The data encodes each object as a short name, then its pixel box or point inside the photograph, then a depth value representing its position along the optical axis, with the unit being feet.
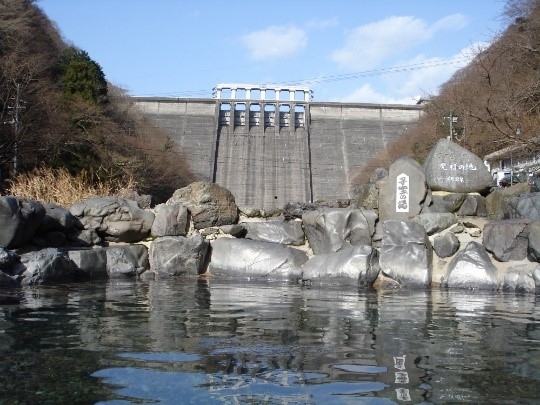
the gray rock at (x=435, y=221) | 43.50
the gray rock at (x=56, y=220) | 42.22
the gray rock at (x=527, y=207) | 41.78
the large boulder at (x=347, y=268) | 38.32
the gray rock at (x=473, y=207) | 46.24
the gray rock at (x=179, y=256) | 43.14
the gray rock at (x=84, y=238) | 44.57
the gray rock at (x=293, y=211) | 52.01
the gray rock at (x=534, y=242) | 37.50
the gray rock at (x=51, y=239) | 41.64
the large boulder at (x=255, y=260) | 41.10
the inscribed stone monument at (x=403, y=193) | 46.37
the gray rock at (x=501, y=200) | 45.87
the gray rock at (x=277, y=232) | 46.73
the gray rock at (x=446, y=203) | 46.60
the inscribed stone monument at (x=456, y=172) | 47.73
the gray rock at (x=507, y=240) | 38.96
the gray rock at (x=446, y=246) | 41.14
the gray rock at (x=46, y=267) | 34.19
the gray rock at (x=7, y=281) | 32.40
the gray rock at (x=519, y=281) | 36.27
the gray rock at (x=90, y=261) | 39.63
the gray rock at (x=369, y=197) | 49.67
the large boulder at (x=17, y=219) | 36.99
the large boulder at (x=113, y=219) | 45.70
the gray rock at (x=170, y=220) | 46.44
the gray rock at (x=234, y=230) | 47.55
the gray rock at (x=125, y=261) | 41.96
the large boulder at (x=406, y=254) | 38.40
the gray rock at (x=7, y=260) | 33.17
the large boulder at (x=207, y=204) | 48.14
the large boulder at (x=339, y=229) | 44.39
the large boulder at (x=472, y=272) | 37.55
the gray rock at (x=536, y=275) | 36.14
